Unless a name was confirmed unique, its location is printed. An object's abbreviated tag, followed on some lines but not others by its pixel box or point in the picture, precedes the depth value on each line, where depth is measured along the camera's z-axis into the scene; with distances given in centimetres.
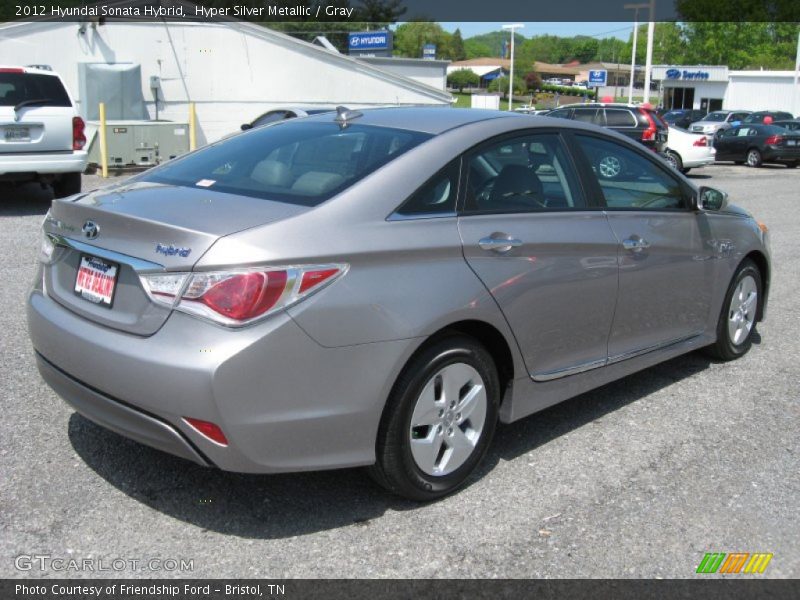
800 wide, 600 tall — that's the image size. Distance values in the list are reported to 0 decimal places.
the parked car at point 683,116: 4314
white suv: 1042
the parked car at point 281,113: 1264
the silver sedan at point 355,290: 303
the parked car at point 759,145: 2627
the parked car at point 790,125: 2788
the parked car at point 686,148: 2177
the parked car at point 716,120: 3431
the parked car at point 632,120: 1992
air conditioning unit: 1686
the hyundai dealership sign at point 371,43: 3981
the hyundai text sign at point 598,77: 4934
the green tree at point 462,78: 12281
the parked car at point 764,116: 3481
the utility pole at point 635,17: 3862
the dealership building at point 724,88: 5591
